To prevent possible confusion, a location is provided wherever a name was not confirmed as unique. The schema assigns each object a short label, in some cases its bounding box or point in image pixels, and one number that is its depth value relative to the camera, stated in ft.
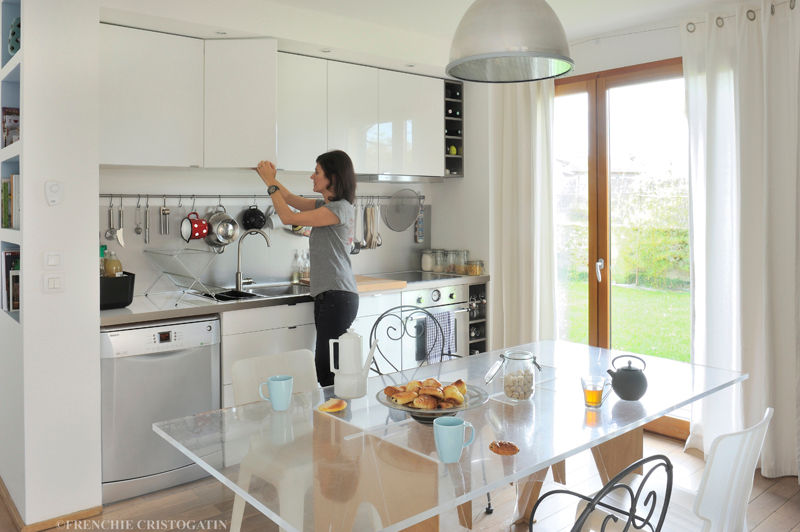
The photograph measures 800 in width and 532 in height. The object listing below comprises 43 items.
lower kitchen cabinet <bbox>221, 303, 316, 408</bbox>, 10.89
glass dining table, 4.65
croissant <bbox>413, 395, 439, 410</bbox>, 6.19
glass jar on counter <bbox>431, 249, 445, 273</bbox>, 15.56
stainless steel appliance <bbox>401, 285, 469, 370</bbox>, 13.56
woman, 10.73
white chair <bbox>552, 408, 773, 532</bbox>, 5.36
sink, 12.49
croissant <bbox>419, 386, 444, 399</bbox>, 6.36
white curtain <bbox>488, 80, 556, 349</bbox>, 14.07
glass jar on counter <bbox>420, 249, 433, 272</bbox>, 15.62
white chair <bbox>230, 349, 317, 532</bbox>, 7.10
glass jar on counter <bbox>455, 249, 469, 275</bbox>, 15.25
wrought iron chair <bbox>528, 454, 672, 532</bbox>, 5.20
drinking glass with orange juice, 6.74
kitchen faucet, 12.60
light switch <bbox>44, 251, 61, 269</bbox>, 8.92
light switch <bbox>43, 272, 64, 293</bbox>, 8.93
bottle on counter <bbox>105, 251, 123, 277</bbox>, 10.59
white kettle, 6.86
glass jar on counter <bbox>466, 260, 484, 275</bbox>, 14.94
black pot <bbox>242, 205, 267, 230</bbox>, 12.93
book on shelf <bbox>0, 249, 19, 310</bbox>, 10.03
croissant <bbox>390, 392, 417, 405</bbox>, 6.35
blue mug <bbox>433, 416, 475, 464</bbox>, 5.21
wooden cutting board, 12.59
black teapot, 6.95
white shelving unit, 9.25
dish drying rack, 11.26
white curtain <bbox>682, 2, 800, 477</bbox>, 10.82
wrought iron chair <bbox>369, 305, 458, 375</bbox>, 13.01
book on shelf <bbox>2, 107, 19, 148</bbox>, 10.03
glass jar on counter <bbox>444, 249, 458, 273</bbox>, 15.43
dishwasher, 9.73
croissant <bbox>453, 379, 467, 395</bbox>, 6.62
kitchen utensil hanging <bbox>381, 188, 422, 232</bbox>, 15.43
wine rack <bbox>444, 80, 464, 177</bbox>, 15.39
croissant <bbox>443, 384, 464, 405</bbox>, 6.34
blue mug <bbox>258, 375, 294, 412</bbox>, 6.70
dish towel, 13.94
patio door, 12.81
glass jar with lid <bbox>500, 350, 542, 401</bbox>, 6.93
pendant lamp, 5.96
